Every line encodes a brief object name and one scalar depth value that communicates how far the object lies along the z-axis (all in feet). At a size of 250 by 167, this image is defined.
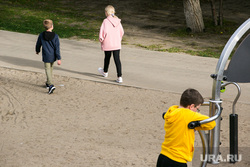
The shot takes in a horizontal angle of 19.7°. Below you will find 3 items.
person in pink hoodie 47.81
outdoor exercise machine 24.93
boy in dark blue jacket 45.15
